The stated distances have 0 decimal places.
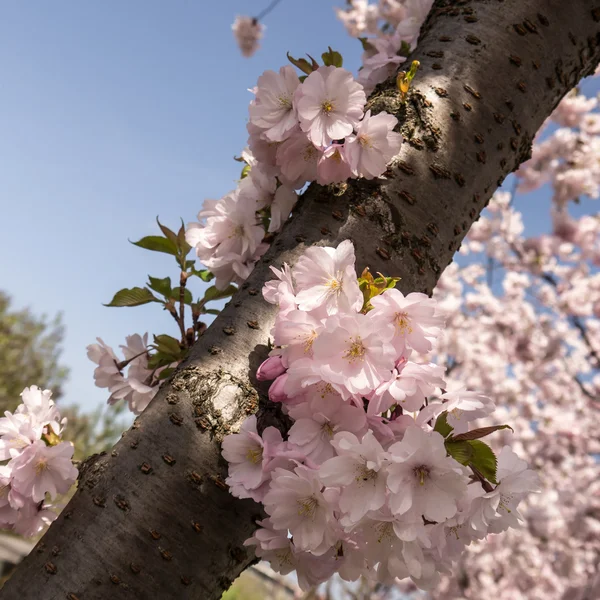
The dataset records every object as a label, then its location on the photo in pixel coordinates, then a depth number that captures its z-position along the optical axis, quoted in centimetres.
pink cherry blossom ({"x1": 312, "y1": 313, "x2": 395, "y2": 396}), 71
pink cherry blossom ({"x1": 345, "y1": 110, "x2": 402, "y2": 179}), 93
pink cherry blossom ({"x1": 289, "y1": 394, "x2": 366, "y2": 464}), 74
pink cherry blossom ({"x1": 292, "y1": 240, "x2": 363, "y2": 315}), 75
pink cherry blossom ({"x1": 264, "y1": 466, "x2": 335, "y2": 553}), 71
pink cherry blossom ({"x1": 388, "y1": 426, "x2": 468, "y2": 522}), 68
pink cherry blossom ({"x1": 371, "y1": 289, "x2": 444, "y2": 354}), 75
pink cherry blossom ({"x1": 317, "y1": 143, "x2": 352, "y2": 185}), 95
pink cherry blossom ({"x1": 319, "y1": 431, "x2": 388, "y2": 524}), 68
